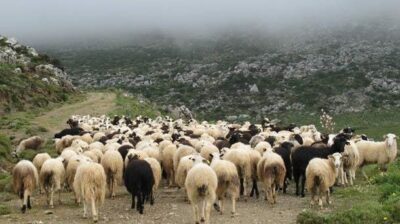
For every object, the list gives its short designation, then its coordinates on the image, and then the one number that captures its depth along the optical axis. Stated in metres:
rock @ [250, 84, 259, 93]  107.79
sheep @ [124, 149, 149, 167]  19.78
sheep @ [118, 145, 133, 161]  22.30
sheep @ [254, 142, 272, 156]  21.33
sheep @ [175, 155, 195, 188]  18.62
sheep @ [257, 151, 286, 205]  17.89
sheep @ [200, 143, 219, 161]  21.30
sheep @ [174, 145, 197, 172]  20.83
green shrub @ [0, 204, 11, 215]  17.11
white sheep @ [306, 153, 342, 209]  16.78
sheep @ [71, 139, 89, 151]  23.73
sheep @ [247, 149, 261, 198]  19.64
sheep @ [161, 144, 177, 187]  22.12
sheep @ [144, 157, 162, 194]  19.19
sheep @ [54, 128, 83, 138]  33.38
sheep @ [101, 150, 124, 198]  19.50
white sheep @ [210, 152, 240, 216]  16.16
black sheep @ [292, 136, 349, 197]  19.73
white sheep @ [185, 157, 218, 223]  14.55
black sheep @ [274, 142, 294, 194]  20.50
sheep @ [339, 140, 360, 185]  21.47
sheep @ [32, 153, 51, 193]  20.54
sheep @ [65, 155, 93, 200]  18.88
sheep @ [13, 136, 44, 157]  31.85
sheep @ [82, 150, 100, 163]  21.05
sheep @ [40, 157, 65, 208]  18.17
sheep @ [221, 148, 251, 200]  18.97
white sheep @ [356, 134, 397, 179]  23.16
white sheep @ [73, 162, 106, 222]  15.91
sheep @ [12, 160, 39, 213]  17.25
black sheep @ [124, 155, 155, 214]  17.17
